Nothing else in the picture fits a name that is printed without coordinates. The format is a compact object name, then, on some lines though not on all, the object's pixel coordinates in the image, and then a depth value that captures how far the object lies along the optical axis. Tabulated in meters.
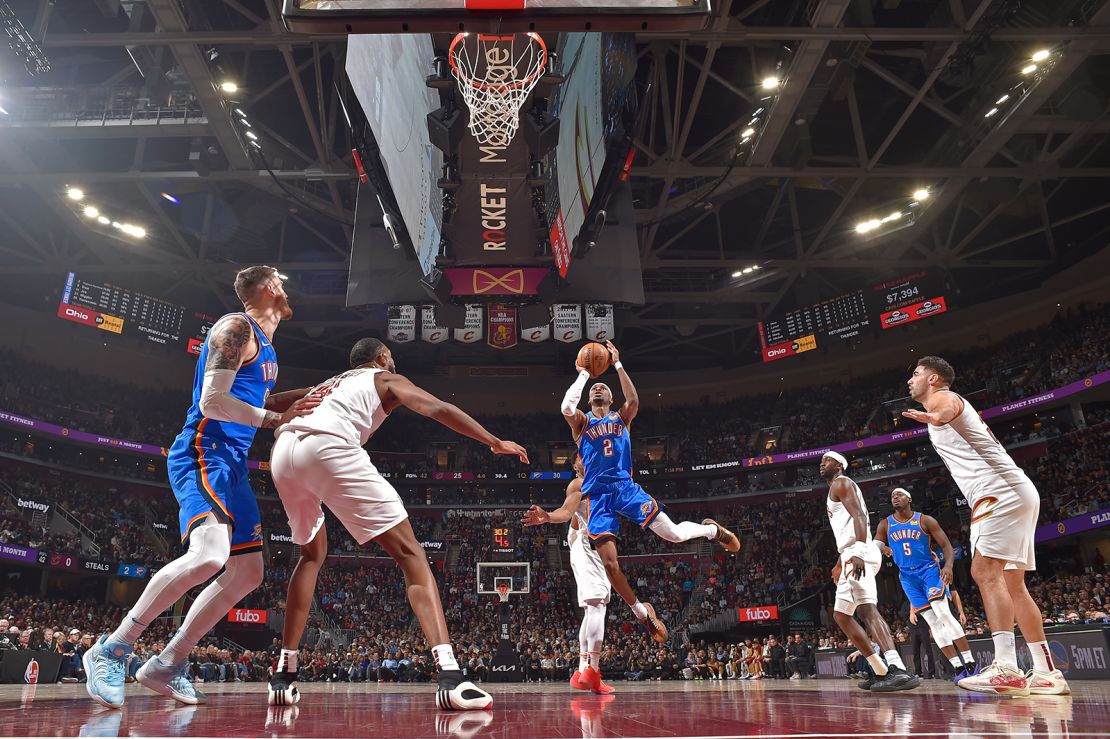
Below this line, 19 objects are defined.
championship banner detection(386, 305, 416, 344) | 18.39
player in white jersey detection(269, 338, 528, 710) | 3.80
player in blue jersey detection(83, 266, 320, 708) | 4.05
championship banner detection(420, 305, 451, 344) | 18.56
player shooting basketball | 6.52
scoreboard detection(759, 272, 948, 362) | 22.03
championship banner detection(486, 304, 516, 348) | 18.50
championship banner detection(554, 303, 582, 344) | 18.22
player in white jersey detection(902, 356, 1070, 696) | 4.93
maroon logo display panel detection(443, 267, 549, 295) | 15.77
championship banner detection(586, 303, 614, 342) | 18.41
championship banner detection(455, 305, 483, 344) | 18.53
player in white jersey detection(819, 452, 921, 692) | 6.87
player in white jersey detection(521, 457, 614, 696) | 6.32
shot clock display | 30.05
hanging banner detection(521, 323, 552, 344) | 18.00
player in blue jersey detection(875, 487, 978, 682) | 8.17
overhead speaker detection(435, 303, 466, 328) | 18.25
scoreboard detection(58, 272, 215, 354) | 21.56
